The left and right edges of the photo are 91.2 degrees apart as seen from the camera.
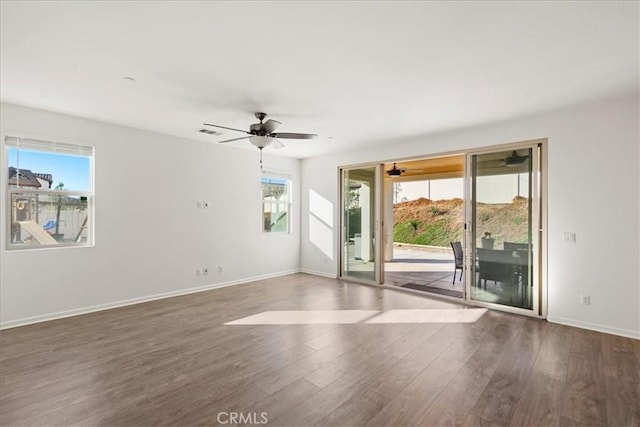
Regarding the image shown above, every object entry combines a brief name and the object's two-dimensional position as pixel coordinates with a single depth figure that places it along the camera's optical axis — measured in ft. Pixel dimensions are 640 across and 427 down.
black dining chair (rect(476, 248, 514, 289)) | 14.60
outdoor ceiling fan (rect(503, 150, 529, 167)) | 14.12
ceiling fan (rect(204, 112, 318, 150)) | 12.63
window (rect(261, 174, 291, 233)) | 21.99
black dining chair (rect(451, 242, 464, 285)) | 20.17
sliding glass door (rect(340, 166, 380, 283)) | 19.97
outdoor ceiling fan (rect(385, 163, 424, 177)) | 24.46
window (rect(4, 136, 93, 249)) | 12.71
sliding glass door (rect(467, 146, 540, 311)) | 13.91
